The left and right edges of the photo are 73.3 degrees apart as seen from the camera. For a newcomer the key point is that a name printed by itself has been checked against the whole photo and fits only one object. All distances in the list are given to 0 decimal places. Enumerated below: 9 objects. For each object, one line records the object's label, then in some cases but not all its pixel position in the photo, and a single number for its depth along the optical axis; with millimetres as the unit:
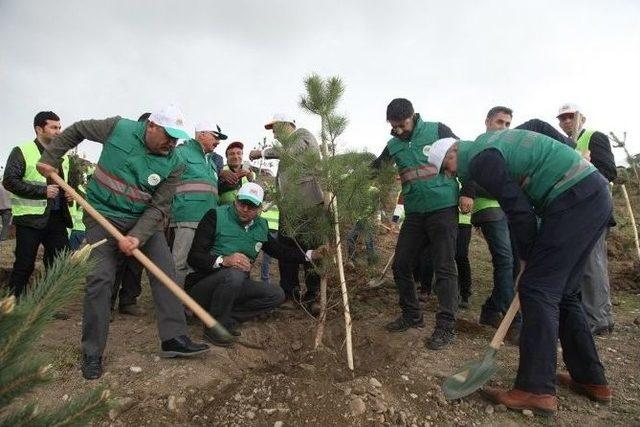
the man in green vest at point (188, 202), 3889
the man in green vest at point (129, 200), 2719
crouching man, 3434
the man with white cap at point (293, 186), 3379
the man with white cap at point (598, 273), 3551
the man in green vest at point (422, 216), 3369
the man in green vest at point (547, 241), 2311
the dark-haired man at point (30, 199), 3592
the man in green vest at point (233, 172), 4734
